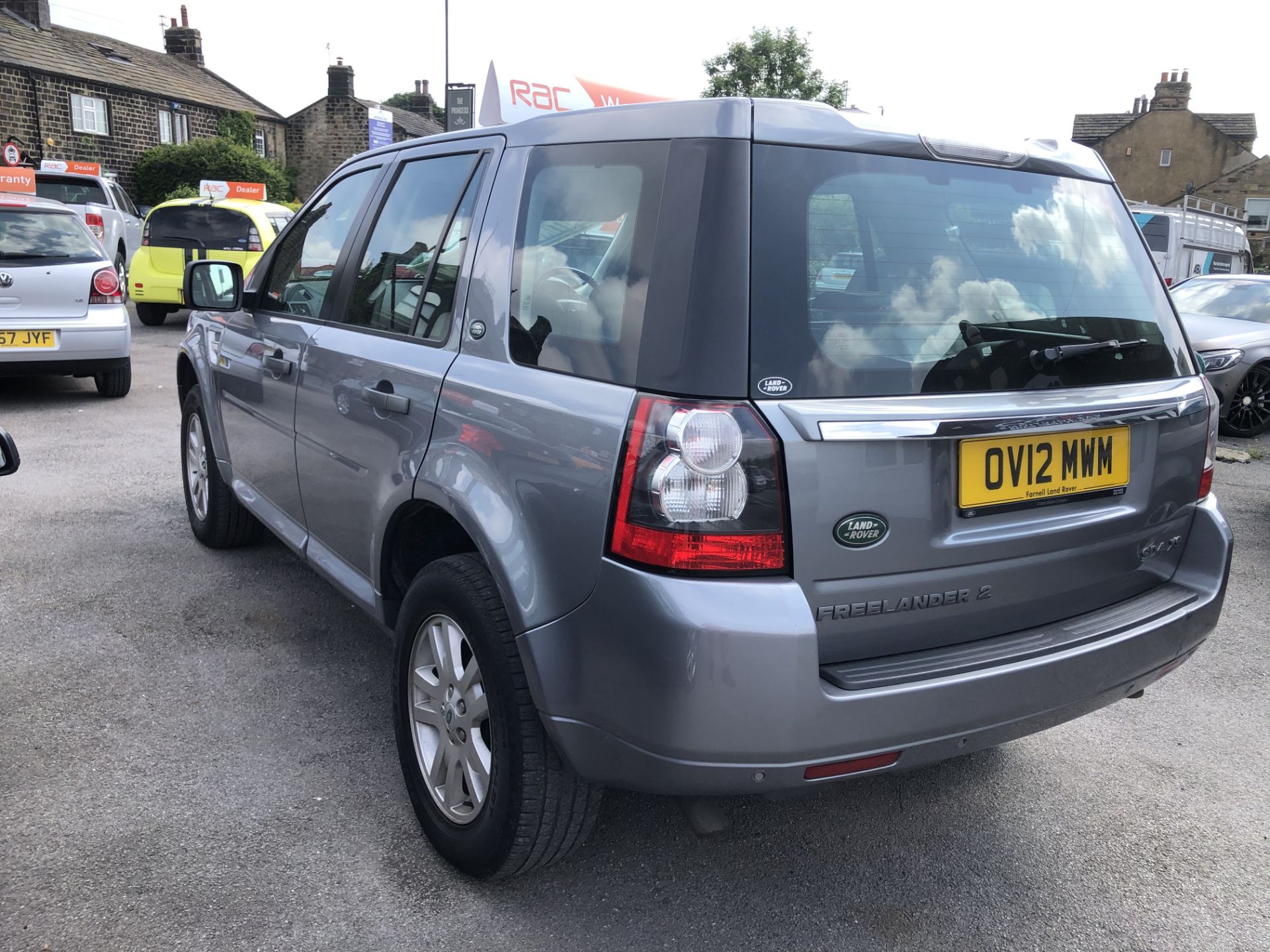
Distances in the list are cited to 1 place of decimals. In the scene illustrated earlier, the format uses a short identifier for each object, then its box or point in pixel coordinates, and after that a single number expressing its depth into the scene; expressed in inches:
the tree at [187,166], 1290.6
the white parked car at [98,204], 597.3
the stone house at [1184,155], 1765.5
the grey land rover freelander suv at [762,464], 74.0
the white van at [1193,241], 753.0
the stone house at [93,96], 1146.0
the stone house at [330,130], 1654.8
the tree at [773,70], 1797.5
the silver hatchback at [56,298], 312.8
